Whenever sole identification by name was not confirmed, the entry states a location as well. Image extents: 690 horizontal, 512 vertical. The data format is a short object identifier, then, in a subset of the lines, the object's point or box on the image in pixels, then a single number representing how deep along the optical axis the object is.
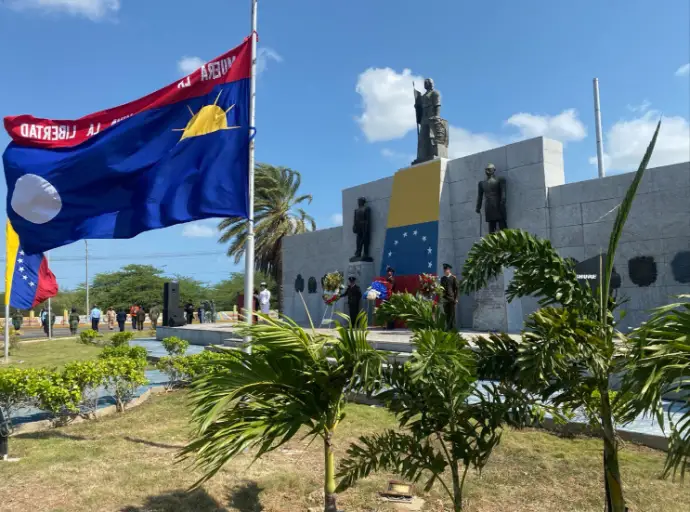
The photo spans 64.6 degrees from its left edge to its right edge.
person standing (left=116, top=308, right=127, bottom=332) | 25.45
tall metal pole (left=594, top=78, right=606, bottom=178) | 17.92
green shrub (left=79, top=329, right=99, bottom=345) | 18.61
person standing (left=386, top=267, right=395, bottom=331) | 15.68
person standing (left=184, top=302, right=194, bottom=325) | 26.55
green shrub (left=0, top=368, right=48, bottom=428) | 6.21
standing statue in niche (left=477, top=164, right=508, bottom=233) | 13.94
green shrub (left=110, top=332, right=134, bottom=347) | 15.48
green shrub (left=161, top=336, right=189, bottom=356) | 11.67
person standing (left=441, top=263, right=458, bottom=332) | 12.02
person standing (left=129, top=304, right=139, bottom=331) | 29.23
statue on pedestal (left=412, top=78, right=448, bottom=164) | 16.44
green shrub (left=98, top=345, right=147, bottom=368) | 9.74
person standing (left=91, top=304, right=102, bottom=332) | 23.42
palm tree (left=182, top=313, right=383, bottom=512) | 2.90
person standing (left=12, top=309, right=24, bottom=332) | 31.27
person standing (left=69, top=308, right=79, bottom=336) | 26.78
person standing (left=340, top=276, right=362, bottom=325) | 15.84
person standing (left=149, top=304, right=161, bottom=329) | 30.88
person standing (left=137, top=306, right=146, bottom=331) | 27.41
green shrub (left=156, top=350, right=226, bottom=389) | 8.84
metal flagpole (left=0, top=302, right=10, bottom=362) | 14.37
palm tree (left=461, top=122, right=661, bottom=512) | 2.81
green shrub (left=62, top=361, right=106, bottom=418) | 7.02
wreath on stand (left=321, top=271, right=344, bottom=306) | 17.71
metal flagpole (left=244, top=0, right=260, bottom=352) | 6.04
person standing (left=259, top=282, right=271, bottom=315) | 18.38
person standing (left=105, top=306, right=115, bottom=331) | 32.06
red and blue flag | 6.38
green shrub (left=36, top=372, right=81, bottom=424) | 6.47
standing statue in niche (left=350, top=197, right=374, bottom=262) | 17.78
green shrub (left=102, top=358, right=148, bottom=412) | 7.63
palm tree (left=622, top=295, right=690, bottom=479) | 2.25
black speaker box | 23.10
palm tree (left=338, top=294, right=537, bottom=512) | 2.91
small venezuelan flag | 13.31
